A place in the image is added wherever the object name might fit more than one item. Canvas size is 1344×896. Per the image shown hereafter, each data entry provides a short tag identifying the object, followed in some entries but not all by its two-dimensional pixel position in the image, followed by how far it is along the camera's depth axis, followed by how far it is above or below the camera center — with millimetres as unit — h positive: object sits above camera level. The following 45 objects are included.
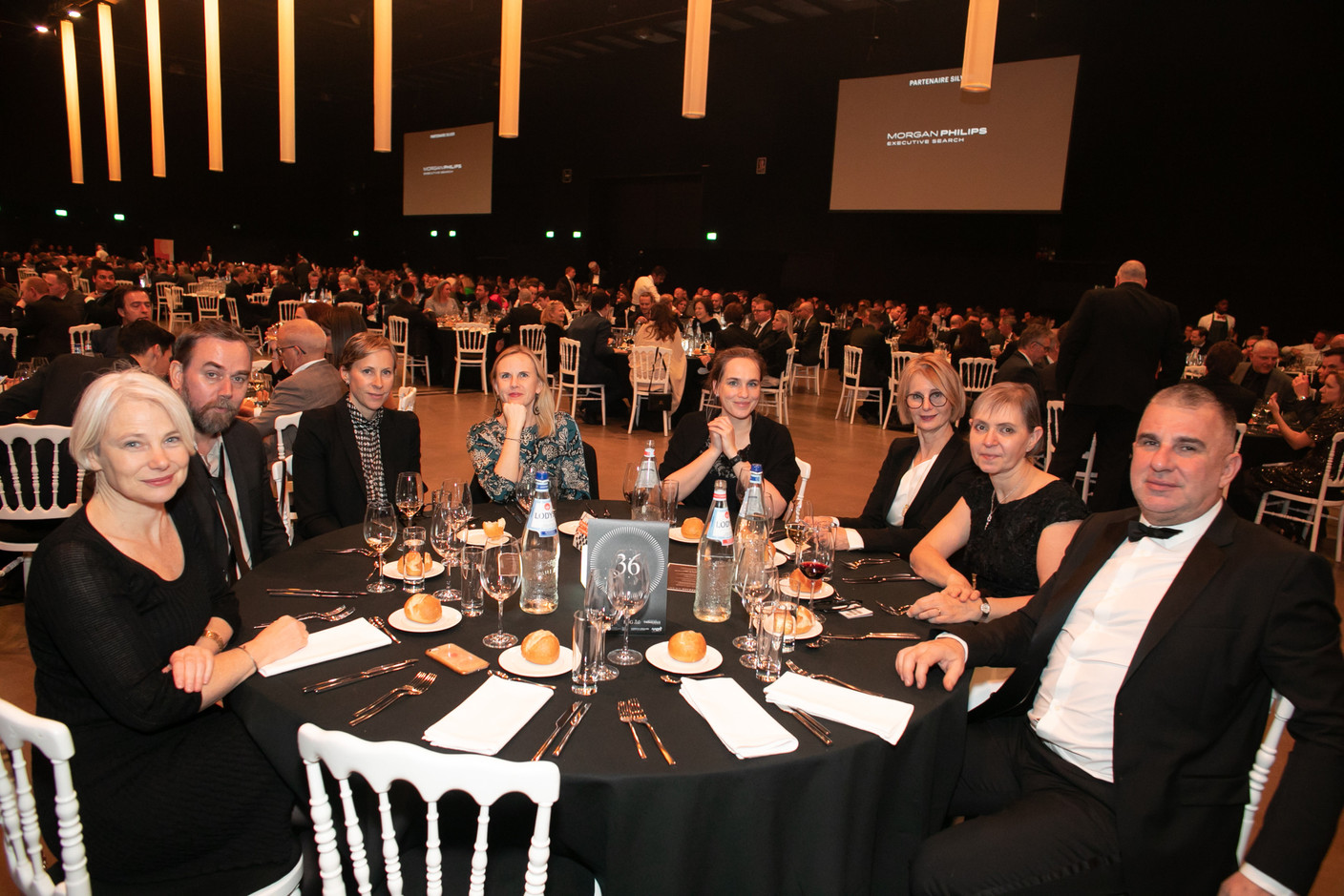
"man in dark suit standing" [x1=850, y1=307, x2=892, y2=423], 9195 -520
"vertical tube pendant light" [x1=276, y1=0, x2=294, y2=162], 5480 +1454
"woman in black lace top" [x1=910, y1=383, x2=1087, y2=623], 2250 -587
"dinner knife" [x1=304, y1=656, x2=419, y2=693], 1556 -800
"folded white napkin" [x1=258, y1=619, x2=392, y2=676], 1639 -792
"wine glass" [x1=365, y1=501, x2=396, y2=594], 2043 -640
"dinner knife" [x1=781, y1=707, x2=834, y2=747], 1444 -784
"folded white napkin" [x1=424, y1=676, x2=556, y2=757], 1376 -790
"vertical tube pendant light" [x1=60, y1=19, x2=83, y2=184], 8672 +1889
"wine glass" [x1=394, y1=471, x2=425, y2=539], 2338 -622
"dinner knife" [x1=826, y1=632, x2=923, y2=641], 1905 -778
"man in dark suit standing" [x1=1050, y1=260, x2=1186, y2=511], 5445 -294
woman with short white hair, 1464 -796
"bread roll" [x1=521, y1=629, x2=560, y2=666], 1655 -749
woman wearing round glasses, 2695 -565
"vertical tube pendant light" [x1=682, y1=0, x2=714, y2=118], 4465 +1405
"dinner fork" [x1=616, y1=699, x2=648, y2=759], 1473 -784
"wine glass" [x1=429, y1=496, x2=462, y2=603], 2061 -650
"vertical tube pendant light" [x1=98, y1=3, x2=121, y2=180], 8180 +1860
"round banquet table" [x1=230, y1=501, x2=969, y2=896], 1330 -856
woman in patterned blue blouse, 3057 -585
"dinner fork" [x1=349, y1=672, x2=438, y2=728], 1452 -797
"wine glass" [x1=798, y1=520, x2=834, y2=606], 1981 -613
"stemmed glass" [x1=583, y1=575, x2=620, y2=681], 1562 -622
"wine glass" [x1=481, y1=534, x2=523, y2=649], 1764 -645
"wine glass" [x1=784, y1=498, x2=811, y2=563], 2037 -589
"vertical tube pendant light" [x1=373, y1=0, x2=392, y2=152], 5227 +1497
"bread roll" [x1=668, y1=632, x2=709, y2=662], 1692 -744
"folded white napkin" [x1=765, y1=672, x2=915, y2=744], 1494 -777
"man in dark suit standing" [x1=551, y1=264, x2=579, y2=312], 12859 +15
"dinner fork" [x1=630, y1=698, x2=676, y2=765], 1456 -783
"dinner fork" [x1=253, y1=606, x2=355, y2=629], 1867 -798
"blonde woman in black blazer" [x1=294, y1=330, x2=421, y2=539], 2895 -637
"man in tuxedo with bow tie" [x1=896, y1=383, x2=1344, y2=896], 1480 -777
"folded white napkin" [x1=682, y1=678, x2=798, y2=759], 1398 -777
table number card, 1783 -560
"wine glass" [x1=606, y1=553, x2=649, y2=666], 1674 -631
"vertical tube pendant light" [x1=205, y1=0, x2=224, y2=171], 6488 +1692
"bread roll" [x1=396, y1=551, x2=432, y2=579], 2031 -724
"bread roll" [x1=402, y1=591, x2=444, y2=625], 1833 -754
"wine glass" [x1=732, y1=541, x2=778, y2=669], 1827 -650
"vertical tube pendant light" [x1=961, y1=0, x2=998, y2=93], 3717 +1323
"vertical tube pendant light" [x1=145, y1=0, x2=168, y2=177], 6996 +1736
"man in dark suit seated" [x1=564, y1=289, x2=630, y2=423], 8445 -614
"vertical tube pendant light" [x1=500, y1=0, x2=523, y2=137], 4883 +1458
